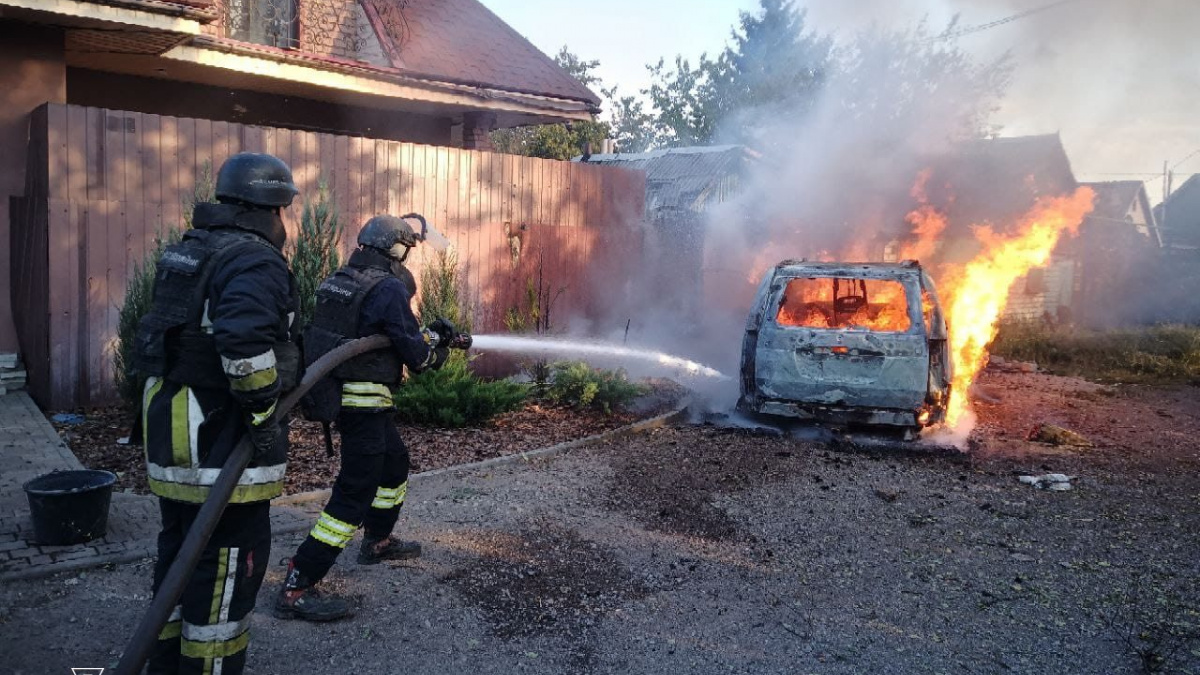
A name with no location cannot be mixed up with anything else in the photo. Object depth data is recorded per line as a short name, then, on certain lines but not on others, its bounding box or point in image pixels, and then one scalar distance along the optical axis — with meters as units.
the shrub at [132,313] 7.07
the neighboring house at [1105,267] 25.80
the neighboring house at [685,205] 14.04
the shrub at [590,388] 8.52
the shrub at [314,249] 7.99
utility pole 47.97
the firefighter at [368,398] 3.94
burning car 7.33
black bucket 4.41
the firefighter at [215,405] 2.88
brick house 8.27
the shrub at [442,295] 8.98
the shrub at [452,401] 7.70
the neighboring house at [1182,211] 35.14
